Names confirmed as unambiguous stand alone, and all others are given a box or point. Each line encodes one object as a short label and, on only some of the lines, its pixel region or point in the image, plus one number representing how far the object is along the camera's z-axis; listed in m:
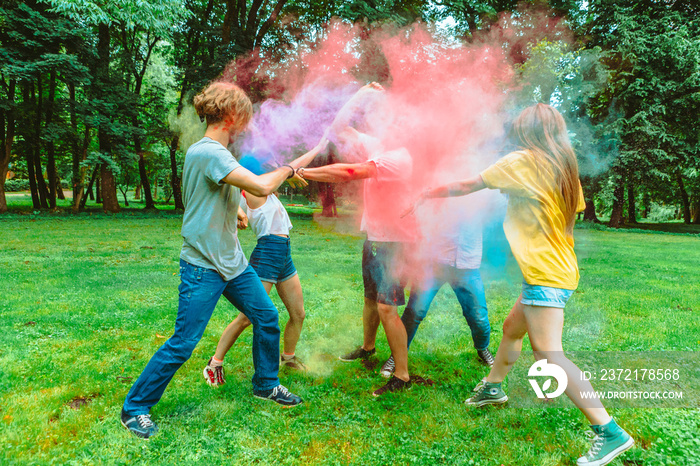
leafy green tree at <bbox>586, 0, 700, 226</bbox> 20.69
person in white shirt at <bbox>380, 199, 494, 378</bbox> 3.96
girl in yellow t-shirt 2.58
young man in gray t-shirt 2.81
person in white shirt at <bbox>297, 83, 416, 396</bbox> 3.31
